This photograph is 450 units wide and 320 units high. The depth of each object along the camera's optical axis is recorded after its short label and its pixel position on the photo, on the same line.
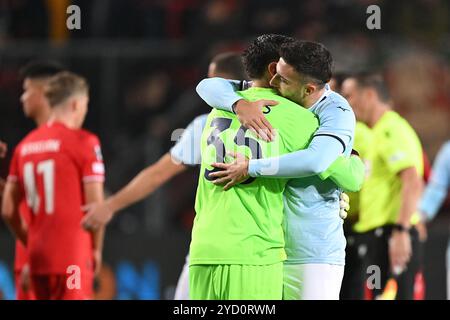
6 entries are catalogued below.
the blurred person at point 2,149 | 14.43
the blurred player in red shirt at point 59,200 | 14.72
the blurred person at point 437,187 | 19.17
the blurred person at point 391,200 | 16.20
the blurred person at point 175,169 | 14.45
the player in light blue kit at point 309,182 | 10.87
